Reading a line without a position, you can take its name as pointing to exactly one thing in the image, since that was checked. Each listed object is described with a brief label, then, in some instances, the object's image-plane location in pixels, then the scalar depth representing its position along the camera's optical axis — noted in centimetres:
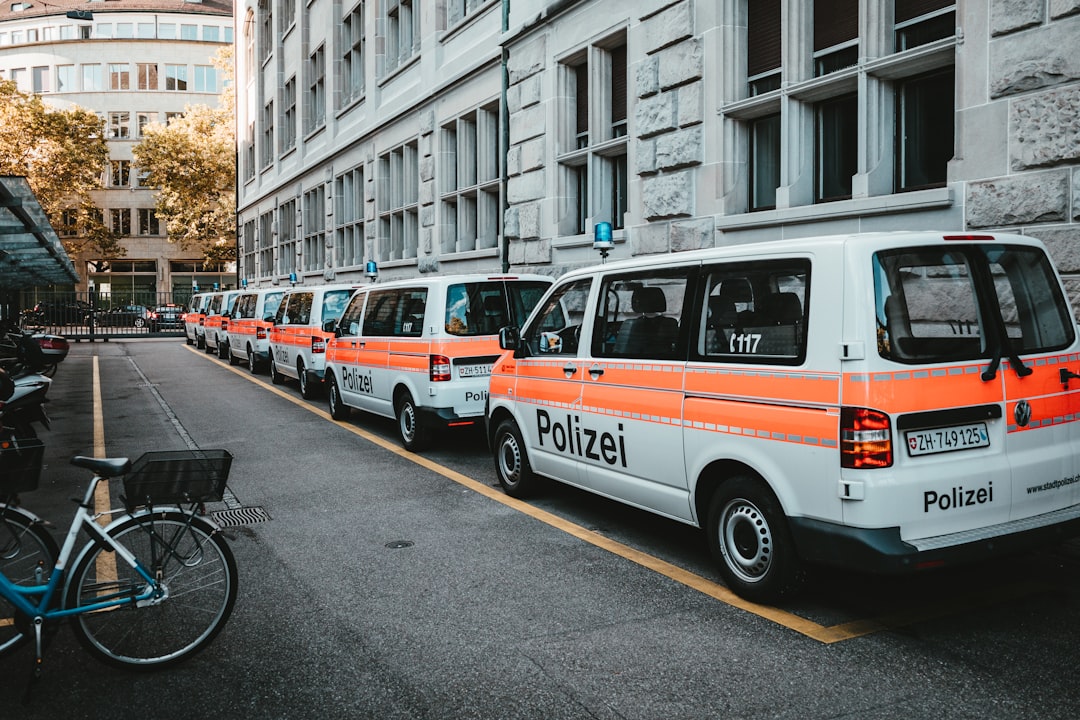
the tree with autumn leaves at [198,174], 5300
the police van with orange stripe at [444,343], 1003
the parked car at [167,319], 4779
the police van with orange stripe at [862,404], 461
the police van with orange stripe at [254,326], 2117
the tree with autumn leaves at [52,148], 4959
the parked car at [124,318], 4481
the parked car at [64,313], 4072
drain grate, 730
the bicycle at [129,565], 430
